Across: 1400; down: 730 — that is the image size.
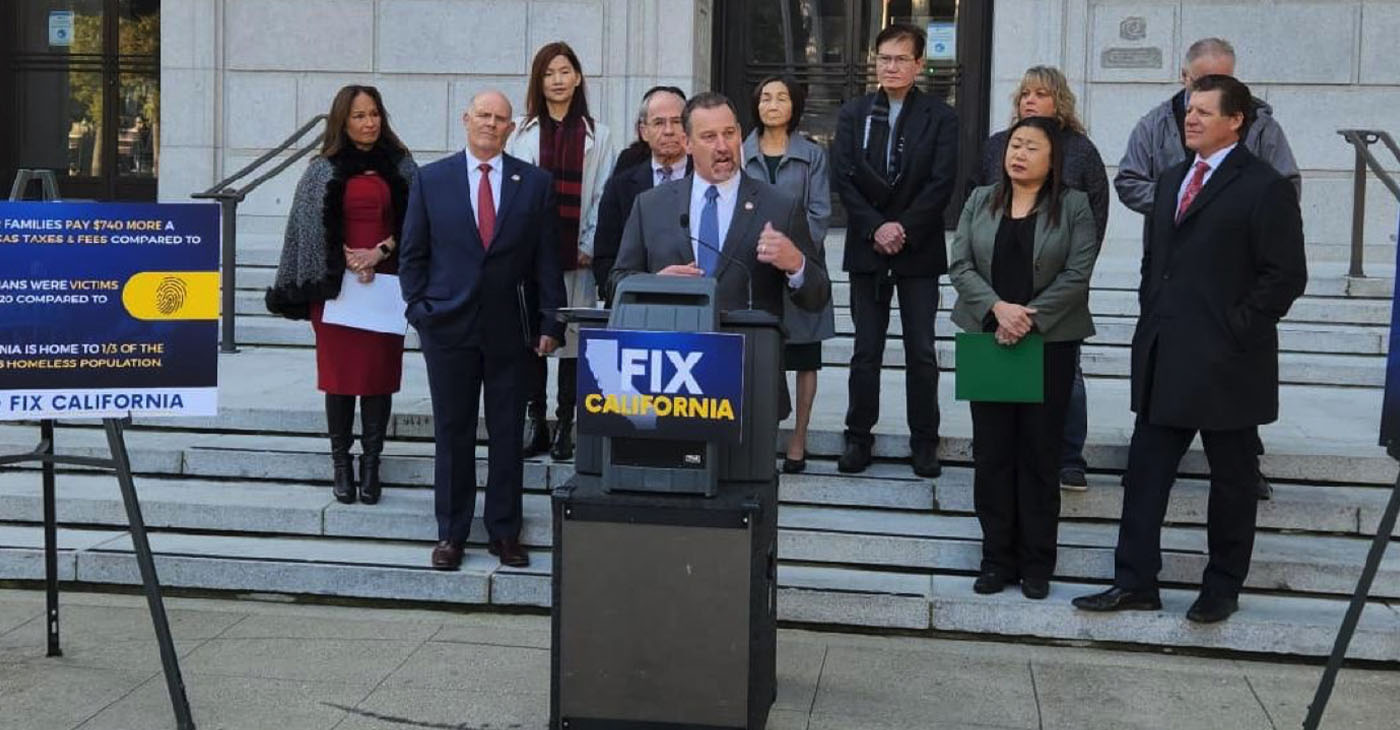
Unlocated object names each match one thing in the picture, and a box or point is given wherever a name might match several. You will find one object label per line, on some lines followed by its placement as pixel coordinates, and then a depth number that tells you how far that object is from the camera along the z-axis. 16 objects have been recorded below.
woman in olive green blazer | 6.70
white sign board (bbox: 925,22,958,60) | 12.83
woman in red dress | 7.59
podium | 5.10
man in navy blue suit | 7.02
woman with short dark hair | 7.72
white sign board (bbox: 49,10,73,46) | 13.97
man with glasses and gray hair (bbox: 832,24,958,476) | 7.76
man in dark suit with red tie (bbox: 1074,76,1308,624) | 6.23
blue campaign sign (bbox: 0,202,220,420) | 5.64
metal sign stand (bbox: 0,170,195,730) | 5.45
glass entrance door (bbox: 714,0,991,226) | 12.79
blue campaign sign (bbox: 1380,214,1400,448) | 5.39
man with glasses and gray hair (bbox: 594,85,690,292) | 7.67
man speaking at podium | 5.91
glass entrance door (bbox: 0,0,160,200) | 13.95
